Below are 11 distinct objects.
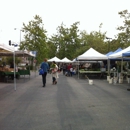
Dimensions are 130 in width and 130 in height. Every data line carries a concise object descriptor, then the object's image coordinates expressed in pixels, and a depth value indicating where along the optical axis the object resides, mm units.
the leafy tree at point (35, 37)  30860
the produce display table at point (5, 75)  12860
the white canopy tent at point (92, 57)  16280
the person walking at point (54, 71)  11741
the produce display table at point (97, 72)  17290
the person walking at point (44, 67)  10558
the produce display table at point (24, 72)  14904
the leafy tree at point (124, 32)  21068
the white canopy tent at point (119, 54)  10742
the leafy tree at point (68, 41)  41305
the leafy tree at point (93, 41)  36311
